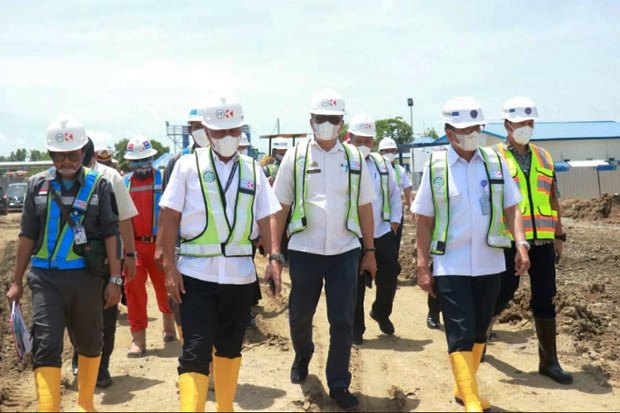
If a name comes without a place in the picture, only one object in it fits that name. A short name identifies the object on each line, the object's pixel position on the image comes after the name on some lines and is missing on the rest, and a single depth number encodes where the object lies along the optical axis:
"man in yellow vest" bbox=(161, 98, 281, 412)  4.93
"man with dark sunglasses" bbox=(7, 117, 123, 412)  5.02
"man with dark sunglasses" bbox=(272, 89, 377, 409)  5.91
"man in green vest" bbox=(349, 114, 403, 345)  8.12
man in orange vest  6.49
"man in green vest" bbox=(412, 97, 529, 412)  5.56
